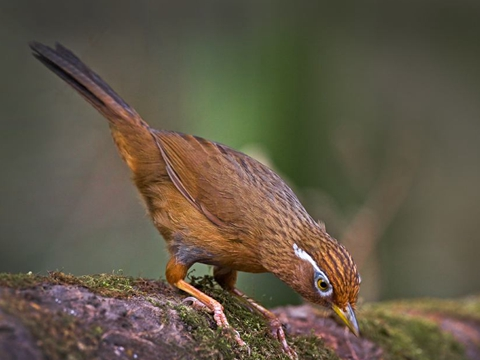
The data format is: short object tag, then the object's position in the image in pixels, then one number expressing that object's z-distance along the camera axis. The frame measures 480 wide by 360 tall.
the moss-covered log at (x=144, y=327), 4.91
